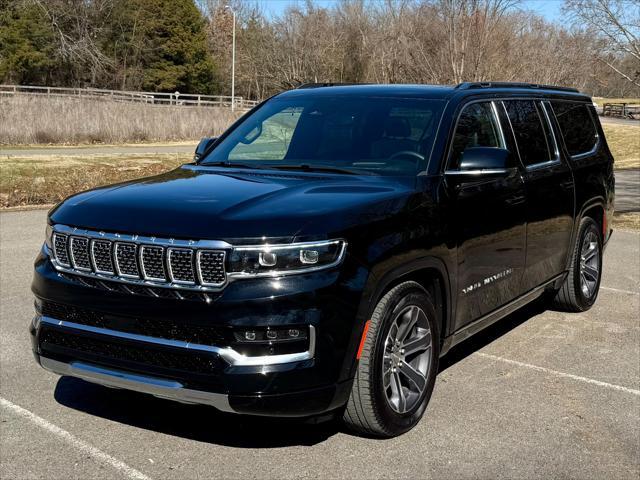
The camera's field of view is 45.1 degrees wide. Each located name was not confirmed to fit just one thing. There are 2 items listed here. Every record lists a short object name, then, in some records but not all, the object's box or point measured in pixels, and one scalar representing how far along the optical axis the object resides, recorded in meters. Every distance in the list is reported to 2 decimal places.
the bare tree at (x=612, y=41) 12.03
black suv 3.60
